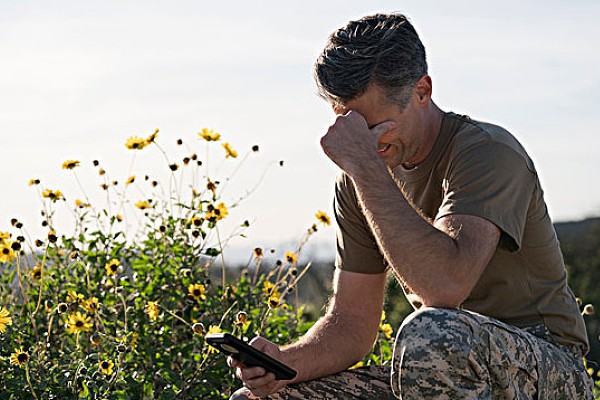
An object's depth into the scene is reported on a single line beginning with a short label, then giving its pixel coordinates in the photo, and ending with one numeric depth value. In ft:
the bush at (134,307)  12.66
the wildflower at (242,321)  12.17
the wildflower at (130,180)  15.57
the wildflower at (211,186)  14.57
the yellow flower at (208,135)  14.76
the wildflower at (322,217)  14.61
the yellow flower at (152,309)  13.38
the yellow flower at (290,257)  14.70
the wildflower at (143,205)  15.05
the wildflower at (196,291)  13.78
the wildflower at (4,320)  12.25
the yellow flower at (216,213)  14.32
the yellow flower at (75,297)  13.10
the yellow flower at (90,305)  12.85
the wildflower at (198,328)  12.09
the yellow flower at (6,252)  13.50
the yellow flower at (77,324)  12.92
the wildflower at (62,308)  12.26
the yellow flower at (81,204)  15.16
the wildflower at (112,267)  13.88
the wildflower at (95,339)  12.67
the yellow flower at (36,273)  13.93
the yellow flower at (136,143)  14.88
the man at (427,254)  8.86
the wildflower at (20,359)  12.07
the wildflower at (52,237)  13.92
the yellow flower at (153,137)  14.67
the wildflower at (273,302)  13.07
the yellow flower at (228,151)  14.89
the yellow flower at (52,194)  14.58
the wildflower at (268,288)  14.26
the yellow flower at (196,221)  14.14
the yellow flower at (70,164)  14.74
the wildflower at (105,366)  11.91
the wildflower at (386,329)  14.57
